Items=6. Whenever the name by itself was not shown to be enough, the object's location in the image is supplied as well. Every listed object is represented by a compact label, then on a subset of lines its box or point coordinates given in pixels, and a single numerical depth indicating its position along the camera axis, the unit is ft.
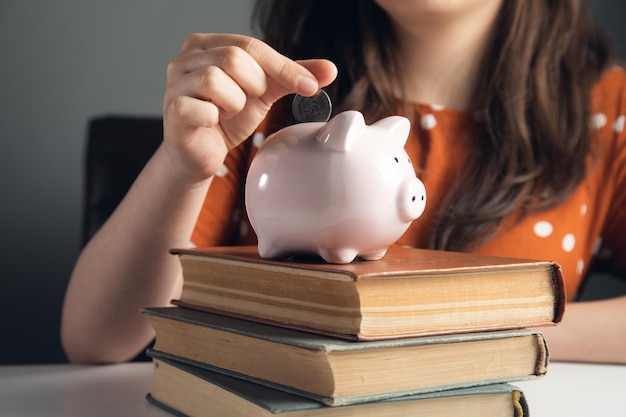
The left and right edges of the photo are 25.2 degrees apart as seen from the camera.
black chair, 5.42
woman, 3.80
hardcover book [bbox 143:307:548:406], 2.63
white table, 3.02
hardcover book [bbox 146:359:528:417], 2.65
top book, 2.64
